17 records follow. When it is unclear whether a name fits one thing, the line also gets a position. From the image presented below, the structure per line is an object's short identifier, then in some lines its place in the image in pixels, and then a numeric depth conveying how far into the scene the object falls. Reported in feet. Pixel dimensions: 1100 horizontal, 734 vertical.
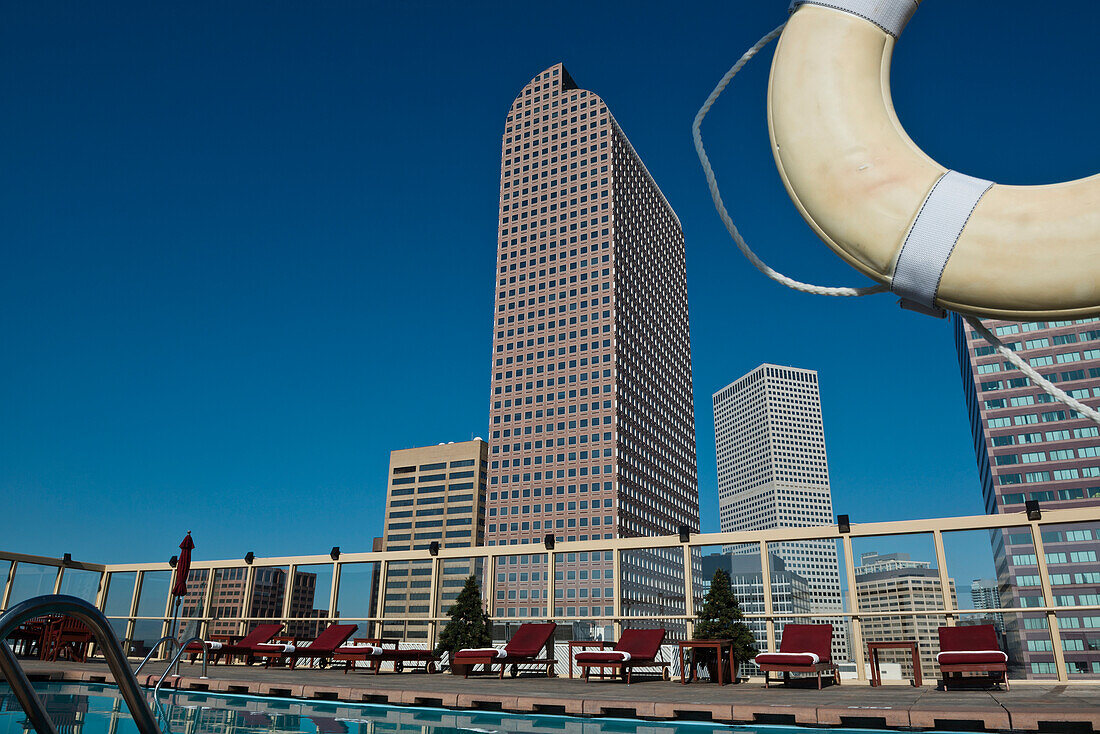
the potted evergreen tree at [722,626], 28.55
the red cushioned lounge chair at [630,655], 26.73
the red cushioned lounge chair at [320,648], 34.42
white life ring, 5.21
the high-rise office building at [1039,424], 259.80
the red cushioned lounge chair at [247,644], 35.35
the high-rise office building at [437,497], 378.73
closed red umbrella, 35.73
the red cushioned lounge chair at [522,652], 29.35
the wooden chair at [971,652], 22.57
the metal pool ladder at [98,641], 6.13
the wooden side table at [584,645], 30.82
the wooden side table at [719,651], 26.03
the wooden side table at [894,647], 25.04
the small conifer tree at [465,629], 34.45
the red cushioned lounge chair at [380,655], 33.22
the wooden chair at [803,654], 23.68
